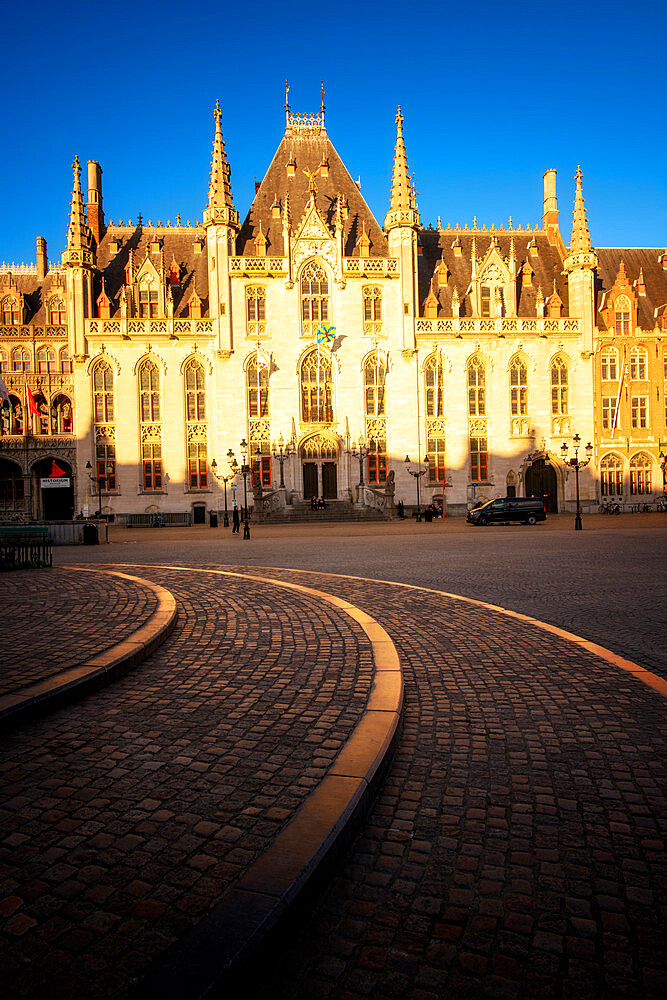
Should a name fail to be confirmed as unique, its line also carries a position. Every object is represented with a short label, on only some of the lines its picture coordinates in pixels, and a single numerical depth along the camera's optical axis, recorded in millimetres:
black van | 33344
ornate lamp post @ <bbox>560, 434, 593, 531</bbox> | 27031
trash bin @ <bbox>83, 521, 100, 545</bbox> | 24875
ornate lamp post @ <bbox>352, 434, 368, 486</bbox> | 41938
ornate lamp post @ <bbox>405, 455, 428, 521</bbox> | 42250
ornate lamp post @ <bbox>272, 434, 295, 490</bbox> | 41156
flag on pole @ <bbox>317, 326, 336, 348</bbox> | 40938
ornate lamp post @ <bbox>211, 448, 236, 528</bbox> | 41500
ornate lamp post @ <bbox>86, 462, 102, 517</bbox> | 40988
